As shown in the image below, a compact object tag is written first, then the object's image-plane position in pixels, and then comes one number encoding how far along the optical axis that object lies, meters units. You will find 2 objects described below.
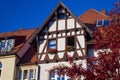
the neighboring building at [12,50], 23.39
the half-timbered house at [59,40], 21.14
